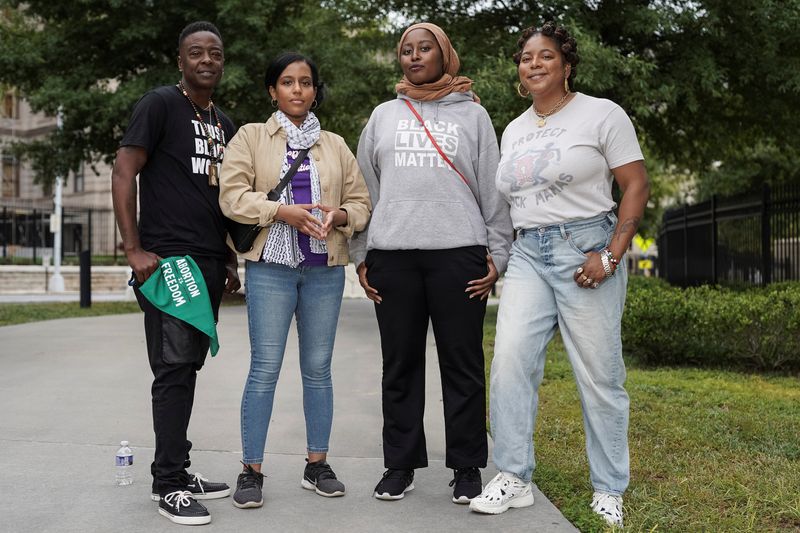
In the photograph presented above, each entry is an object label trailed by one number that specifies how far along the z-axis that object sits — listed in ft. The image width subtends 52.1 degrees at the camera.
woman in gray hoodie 12.33
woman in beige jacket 12.26
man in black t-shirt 11.73
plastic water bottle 13.11
